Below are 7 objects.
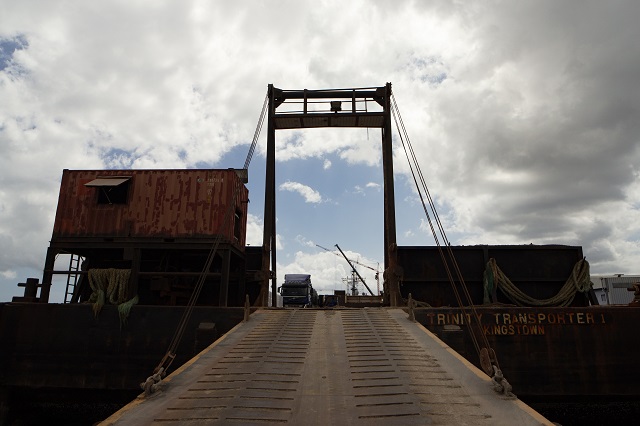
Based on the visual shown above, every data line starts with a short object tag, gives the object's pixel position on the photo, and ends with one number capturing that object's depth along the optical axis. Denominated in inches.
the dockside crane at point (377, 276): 1921.0
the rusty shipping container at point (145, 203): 557.9
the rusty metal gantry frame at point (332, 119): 531.8
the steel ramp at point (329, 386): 174.7
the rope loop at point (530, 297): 529.0
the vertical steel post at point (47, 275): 525.0
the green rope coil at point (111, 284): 514.0
